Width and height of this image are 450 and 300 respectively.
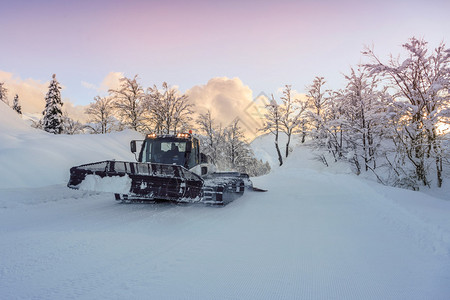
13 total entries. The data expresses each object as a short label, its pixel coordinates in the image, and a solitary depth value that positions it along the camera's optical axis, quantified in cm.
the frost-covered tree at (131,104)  3412
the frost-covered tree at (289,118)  3304
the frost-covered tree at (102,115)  4027
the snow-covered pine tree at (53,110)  3653
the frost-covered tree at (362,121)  1424
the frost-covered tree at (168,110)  3397
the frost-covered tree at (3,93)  4561
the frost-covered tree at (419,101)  1100
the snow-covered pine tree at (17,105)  5253
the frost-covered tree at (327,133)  1730
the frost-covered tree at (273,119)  3484
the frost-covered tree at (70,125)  4792
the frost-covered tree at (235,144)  4094
